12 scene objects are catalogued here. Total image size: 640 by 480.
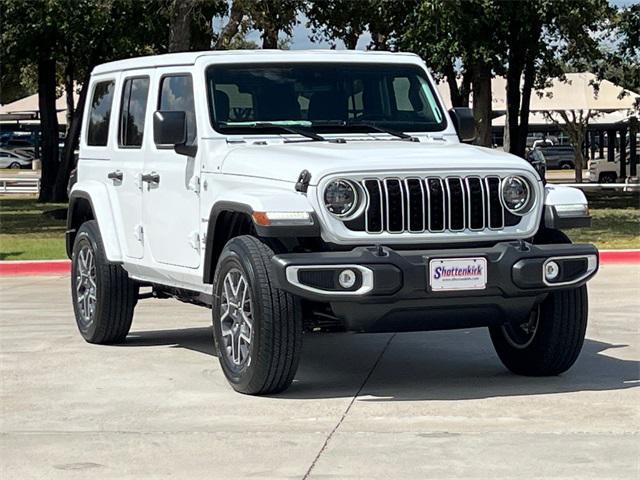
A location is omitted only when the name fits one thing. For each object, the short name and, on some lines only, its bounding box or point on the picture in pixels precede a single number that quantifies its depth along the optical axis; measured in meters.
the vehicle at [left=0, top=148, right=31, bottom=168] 84.12
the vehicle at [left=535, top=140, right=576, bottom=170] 79.25
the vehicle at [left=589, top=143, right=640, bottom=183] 54.66
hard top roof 9.77
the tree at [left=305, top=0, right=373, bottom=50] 34.12
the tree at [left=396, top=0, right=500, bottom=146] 29.00
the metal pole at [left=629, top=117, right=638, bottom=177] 46.12
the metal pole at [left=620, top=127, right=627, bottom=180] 52.97
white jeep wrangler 8.10
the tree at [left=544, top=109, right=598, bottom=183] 59.21
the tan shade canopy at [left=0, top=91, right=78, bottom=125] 52.90
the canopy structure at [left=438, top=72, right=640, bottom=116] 46.69
